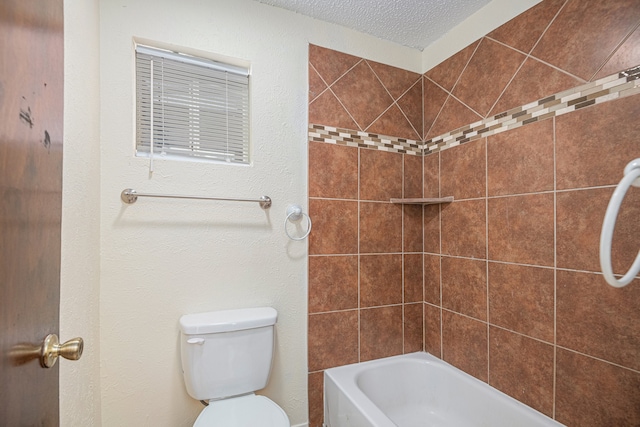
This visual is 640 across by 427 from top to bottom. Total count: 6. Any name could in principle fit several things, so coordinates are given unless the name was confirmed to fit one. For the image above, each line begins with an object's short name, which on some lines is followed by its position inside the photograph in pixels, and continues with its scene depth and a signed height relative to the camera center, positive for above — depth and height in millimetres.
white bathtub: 1311 -961
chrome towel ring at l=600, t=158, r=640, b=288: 738 -38
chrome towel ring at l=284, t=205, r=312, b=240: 1527 -8
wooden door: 389 +20
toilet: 1213 -670
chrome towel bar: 1244 +82
